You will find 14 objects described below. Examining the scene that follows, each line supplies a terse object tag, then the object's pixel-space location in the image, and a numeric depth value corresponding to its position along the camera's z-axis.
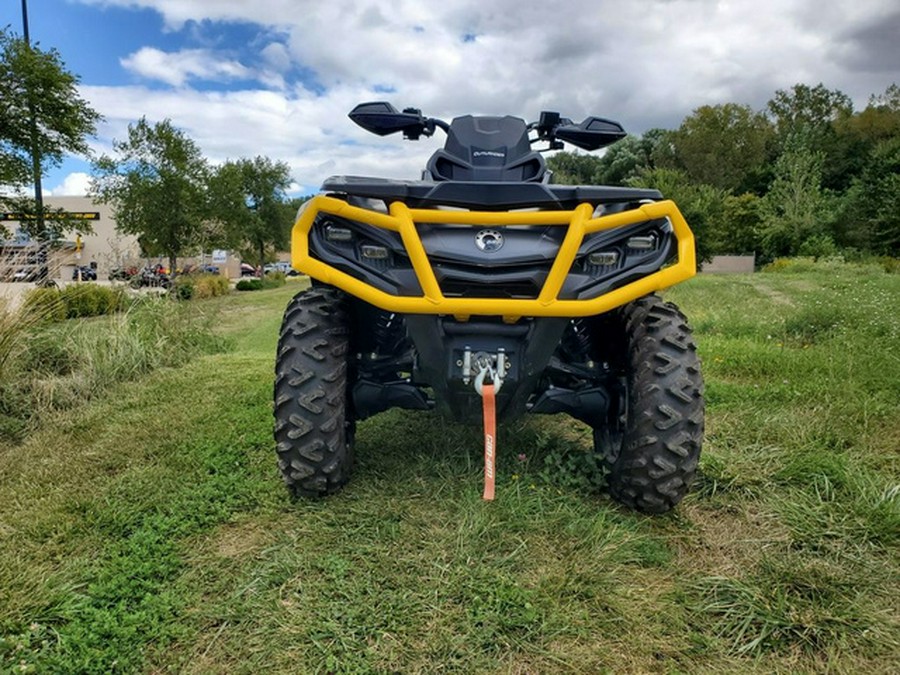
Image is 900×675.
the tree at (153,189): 22.64
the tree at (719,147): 49.28
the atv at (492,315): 2.16
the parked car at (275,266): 54.40
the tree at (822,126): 42.84
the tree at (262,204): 34.84
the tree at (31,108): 14.72
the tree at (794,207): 30.58
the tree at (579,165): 47.19
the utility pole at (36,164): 15.21
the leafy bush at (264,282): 29.13
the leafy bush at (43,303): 4.48
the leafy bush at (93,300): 6.79
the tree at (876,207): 25.91
